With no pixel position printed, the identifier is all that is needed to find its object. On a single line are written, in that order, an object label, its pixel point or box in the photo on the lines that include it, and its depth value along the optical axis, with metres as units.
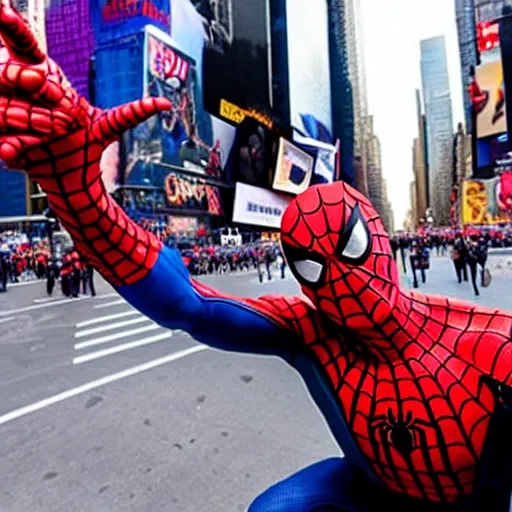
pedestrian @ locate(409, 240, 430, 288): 7.37
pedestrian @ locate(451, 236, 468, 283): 7.31
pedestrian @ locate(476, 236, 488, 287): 6.81
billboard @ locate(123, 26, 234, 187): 16.75
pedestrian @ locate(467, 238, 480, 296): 6.31
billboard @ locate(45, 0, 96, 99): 18.80
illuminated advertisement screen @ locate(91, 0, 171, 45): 16.81
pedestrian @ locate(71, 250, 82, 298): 9.21
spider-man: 0.85
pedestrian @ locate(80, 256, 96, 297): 9.47
